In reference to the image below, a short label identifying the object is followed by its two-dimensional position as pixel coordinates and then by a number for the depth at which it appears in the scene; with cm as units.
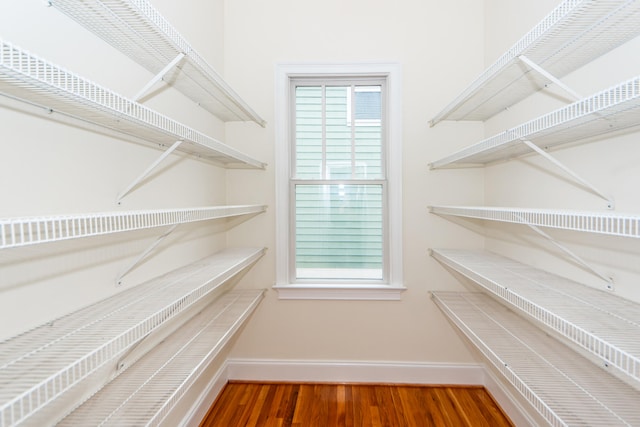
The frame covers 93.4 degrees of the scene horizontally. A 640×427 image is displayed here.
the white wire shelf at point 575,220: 63
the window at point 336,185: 217
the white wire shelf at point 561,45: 91
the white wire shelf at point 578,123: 72
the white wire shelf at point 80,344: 55
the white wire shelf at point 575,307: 73
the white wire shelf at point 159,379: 92
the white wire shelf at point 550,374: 94
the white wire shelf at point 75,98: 53
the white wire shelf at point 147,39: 87
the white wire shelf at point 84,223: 48
